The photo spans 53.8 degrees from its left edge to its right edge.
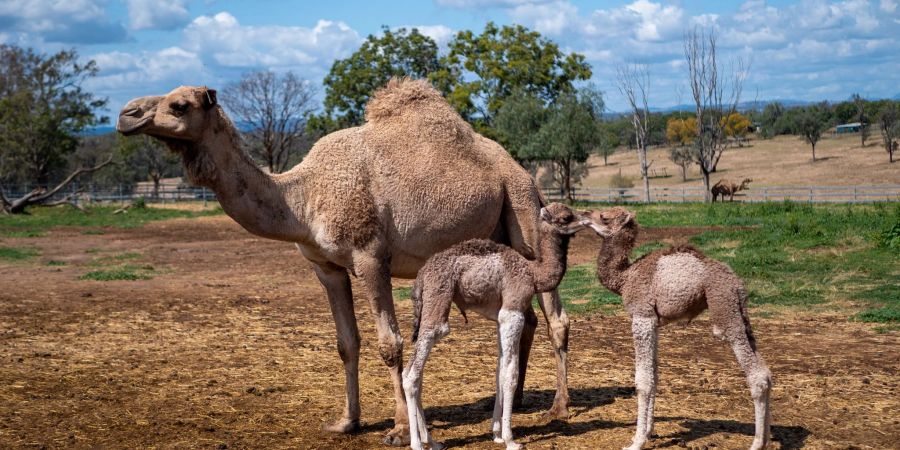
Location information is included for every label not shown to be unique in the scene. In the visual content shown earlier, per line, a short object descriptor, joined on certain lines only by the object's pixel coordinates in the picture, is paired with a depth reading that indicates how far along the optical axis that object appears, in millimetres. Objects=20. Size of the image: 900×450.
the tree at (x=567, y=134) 46781
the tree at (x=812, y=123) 74375
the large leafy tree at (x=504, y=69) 51438
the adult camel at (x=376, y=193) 6684
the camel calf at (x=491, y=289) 6383
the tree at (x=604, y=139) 48656
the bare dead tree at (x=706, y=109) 49125
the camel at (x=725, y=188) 44719
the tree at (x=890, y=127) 65500
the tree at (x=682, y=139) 73938
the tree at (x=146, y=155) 63250
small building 98825
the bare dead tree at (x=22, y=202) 39625
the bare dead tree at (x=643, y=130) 49719
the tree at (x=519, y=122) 47812
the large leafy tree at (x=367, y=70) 52906
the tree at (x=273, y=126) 57656
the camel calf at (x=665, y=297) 6129
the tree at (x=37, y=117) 54406
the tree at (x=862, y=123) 77750
